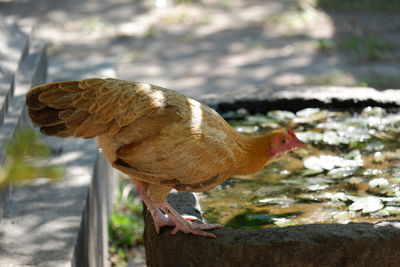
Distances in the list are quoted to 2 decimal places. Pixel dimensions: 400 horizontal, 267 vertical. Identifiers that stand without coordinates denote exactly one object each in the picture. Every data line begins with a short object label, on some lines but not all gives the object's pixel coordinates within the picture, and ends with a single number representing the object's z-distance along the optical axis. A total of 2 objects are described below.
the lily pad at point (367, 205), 5.79
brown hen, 4.77
